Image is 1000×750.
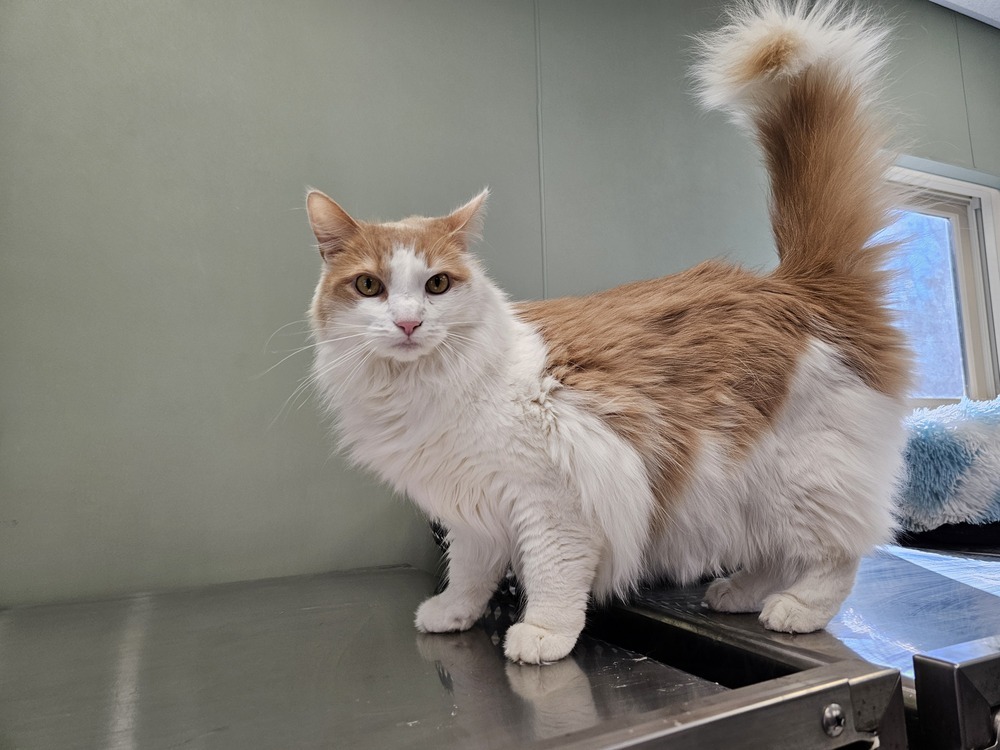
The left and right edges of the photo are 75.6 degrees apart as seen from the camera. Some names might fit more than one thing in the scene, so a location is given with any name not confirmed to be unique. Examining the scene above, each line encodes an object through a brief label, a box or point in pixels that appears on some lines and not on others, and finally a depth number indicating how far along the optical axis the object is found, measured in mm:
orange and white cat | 879
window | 2684
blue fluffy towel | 1730
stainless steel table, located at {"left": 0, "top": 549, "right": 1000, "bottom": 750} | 638
